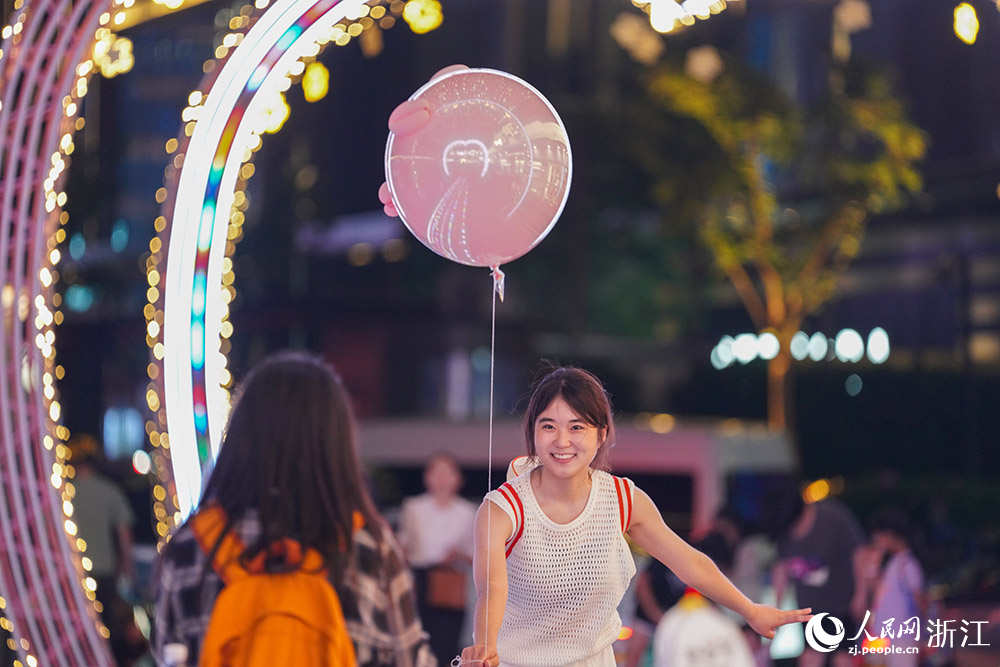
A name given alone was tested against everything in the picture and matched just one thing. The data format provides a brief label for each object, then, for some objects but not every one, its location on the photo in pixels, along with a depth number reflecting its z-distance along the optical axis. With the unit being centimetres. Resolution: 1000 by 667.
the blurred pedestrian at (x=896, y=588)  1363
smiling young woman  685
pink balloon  818
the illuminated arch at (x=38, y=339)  960
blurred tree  2691
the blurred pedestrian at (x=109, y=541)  1456
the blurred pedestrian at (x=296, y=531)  576
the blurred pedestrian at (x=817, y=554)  1330
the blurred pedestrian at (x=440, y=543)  1354
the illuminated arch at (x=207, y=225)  966
